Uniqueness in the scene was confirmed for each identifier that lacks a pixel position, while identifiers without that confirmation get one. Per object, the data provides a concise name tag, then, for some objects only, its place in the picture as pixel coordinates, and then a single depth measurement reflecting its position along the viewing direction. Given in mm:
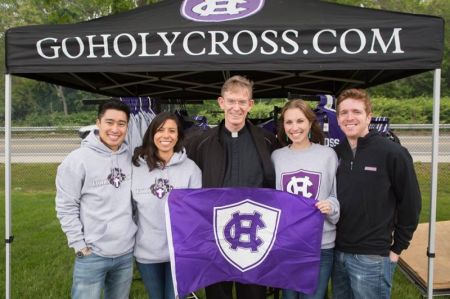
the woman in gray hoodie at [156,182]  2658
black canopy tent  2855
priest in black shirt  2721
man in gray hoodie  2547
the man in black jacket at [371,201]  2492
